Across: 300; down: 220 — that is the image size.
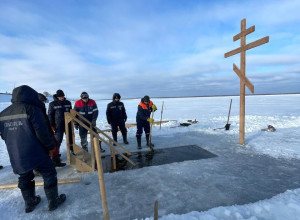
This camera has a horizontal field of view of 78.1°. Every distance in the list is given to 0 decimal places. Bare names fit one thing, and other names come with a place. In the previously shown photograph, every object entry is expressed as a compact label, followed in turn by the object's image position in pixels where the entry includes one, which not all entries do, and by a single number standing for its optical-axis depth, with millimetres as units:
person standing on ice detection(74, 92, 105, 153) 5180
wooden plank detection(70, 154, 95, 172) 3995
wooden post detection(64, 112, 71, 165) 3828
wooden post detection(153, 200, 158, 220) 1923
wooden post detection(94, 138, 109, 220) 2012
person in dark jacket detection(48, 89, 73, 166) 4906
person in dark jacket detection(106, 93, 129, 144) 6211
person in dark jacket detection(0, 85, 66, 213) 2531
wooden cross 5355
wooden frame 3911
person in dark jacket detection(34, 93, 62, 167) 3656
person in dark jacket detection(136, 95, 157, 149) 6055
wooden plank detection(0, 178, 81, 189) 3535
